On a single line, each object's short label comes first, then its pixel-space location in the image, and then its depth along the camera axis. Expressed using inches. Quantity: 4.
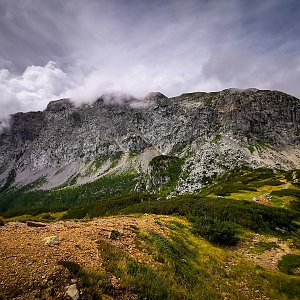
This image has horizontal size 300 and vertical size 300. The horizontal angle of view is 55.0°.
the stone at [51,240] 568.4
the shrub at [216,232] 1057.5
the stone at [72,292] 418.3
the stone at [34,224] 740.3
